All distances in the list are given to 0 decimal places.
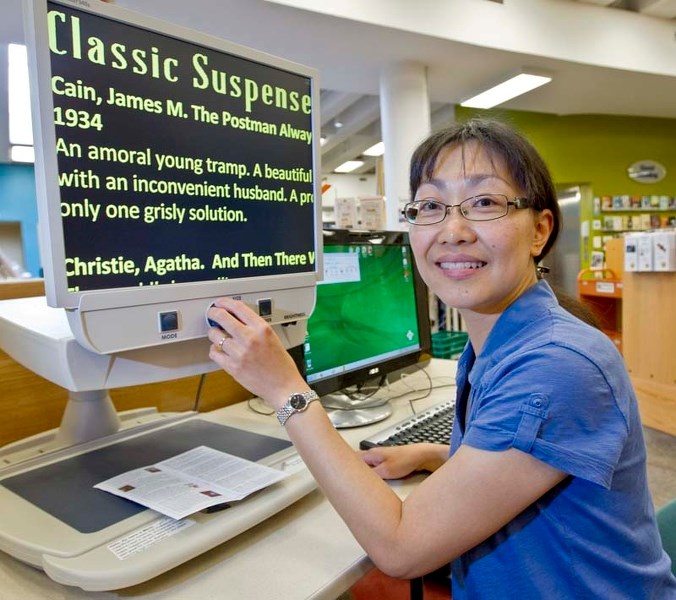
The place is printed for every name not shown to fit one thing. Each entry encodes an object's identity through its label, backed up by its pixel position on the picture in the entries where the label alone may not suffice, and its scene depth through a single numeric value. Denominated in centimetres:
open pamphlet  66
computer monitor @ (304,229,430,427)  114
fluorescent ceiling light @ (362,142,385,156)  790
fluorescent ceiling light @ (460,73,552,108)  423
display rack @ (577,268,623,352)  373
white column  402
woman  60
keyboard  100
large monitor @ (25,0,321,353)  62
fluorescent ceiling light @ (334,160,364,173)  932
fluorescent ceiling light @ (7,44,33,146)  211
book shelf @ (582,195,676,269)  626
